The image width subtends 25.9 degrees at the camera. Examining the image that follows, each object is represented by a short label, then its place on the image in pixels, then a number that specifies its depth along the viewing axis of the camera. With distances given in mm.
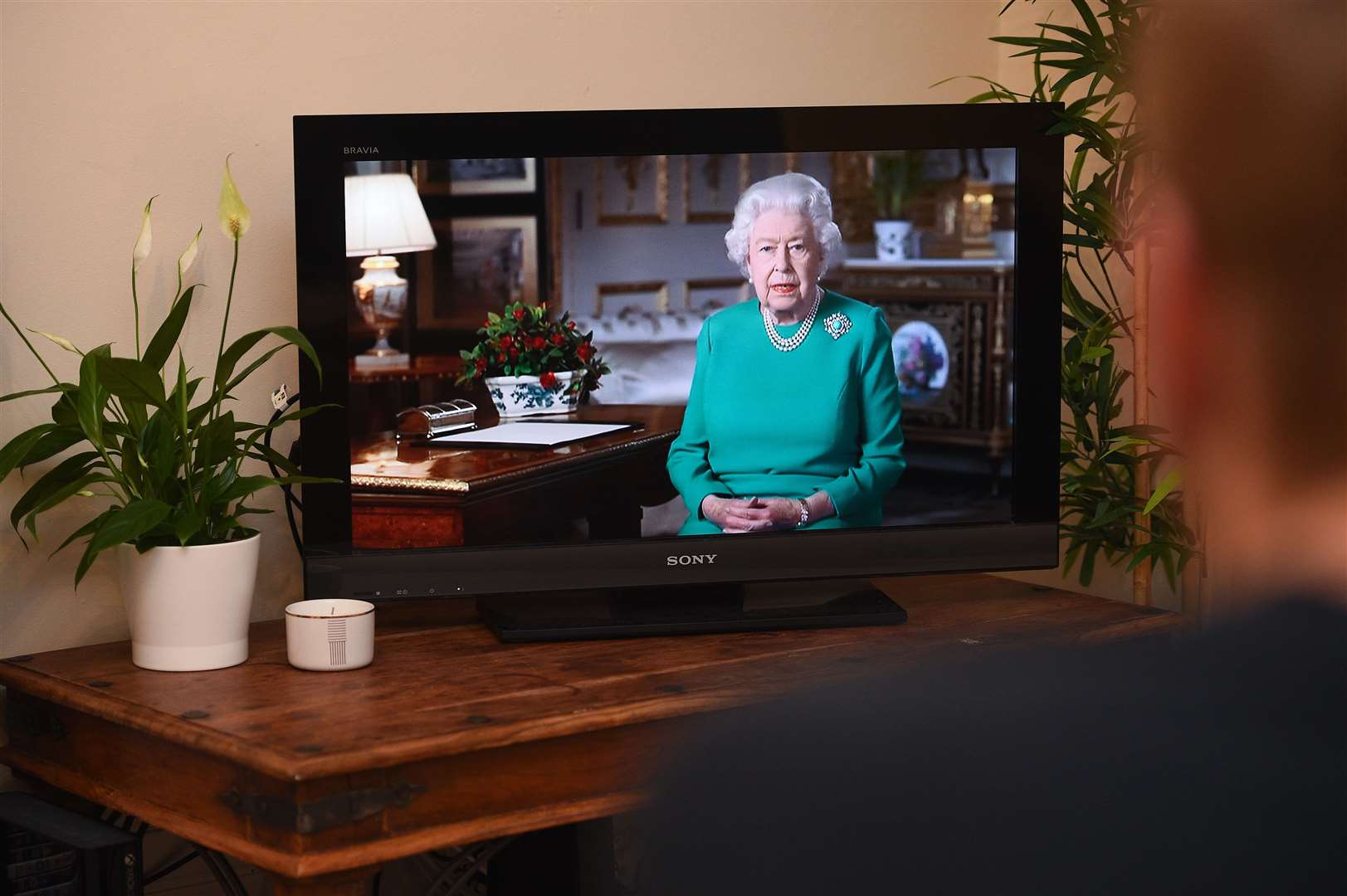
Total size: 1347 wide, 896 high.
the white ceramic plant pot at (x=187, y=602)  2717
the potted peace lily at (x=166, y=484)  2705
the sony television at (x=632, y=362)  2836
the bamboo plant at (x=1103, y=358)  3062
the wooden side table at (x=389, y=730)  2543
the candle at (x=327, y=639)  2742
